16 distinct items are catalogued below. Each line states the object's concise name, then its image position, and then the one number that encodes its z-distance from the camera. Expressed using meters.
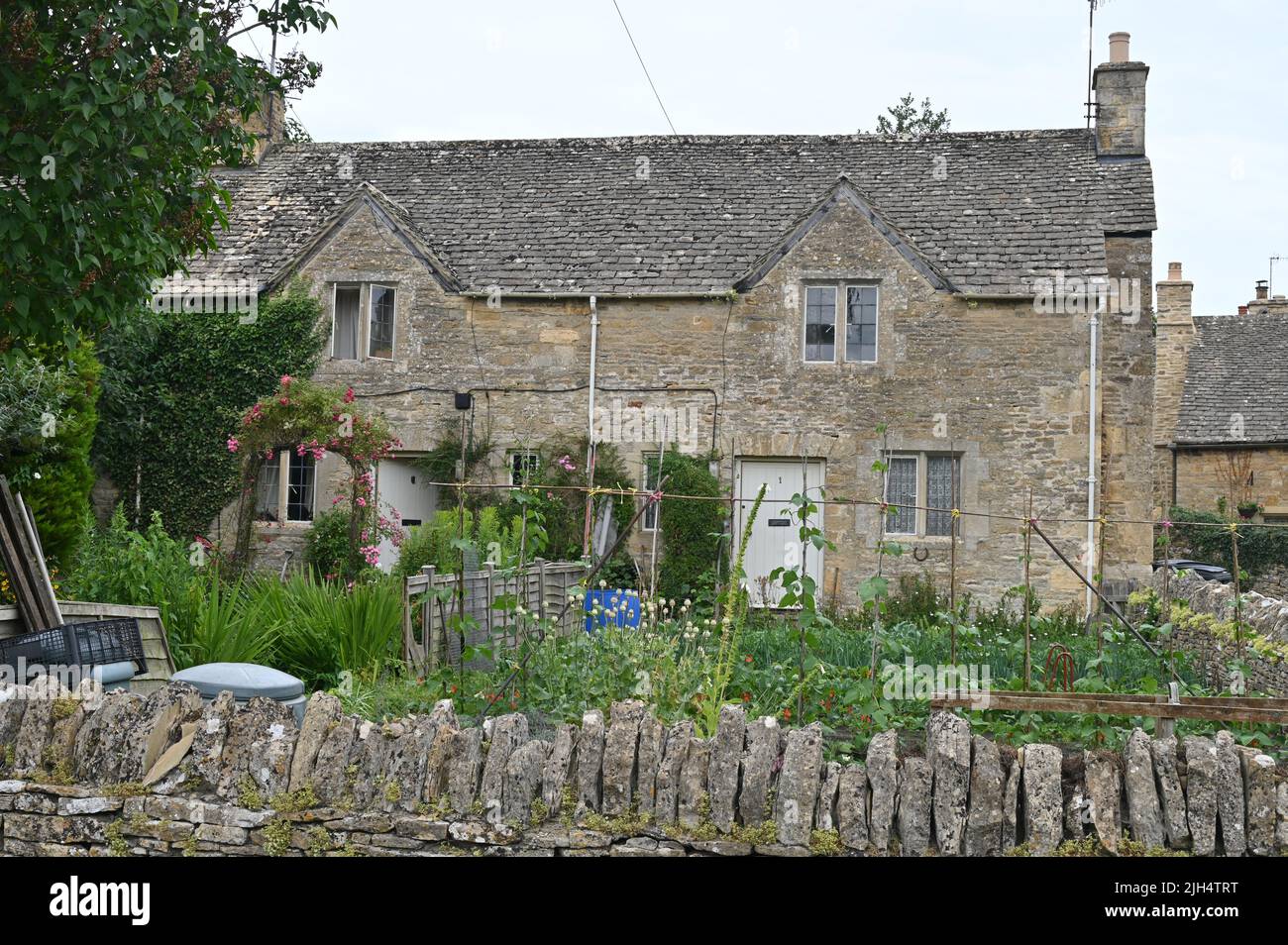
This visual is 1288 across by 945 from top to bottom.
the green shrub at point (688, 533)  15.97
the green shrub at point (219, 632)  9.03
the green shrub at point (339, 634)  9.03
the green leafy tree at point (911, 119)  40.50
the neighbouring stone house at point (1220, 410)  26.88
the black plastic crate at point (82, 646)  7.36
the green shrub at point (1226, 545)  25.03
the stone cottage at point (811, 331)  16.36
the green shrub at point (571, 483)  16.22
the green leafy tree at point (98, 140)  6.47
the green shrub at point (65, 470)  11.70
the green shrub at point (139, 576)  10.07
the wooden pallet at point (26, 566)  8.88
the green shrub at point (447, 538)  12.47
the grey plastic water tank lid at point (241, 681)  6.63
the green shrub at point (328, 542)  16.20
